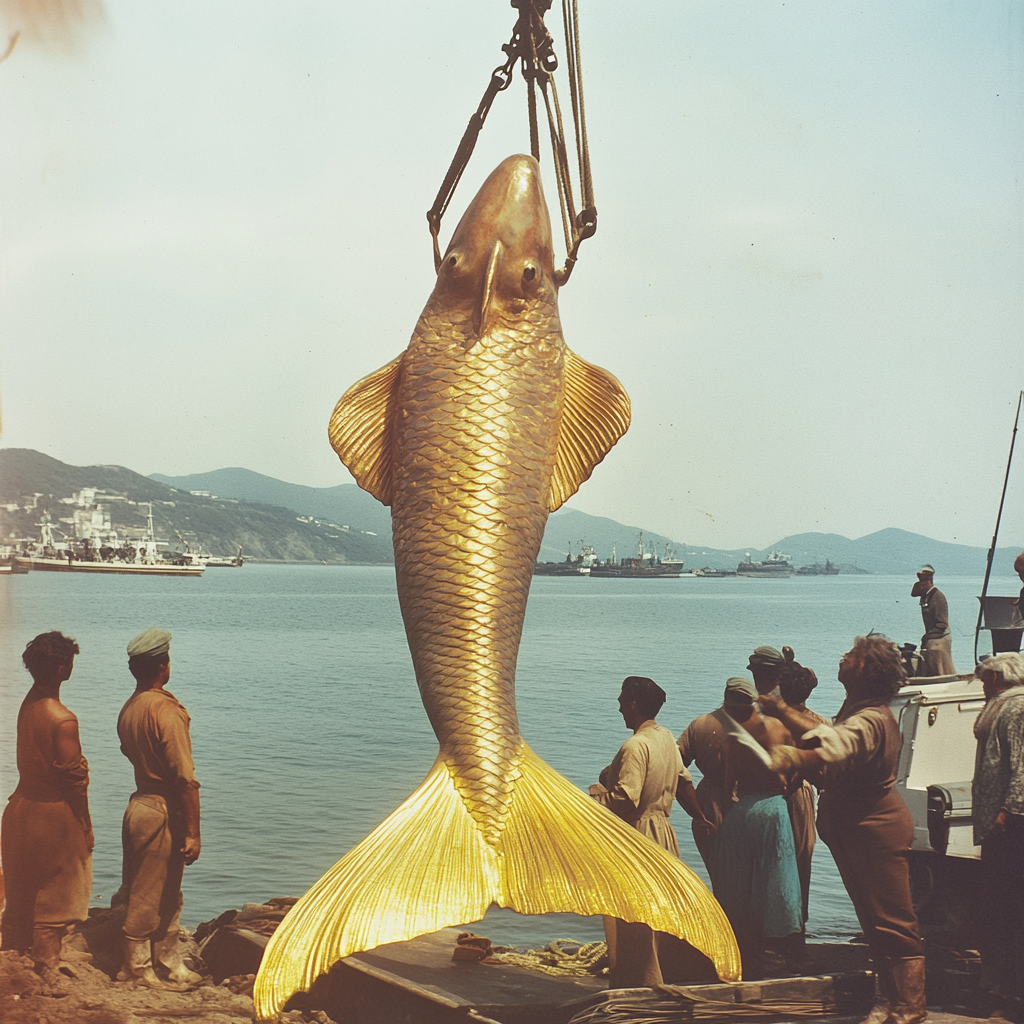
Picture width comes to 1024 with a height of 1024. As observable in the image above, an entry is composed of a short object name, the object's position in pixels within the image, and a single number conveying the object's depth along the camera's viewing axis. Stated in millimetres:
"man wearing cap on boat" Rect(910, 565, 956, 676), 9914
